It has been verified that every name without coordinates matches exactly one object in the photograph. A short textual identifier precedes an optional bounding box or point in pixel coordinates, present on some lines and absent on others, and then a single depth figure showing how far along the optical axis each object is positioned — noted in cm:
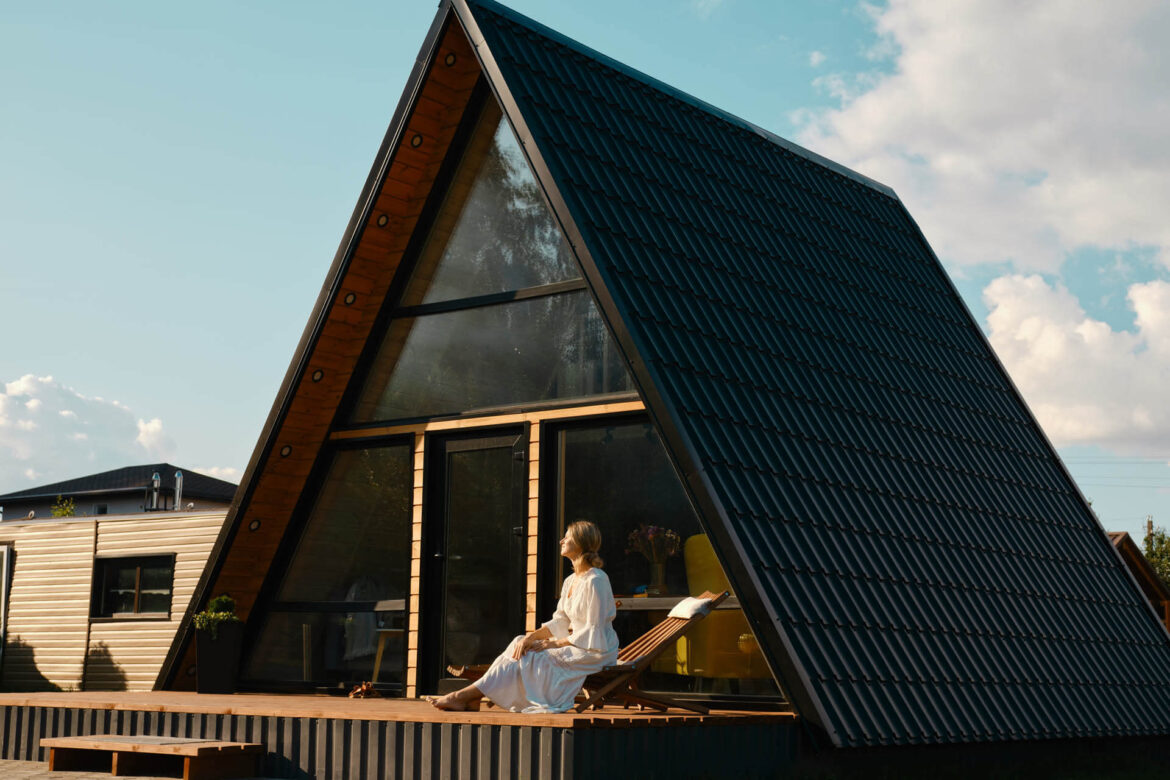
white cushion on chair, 813
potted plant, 1023
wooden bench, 734
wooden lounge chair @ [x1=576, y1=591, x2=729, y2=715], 754
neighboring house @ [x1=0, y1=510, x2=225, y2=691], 1691
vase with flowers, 890
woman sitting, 727
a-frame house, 834
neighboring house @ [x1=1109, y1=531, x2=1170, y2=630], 1770
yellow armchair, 859
